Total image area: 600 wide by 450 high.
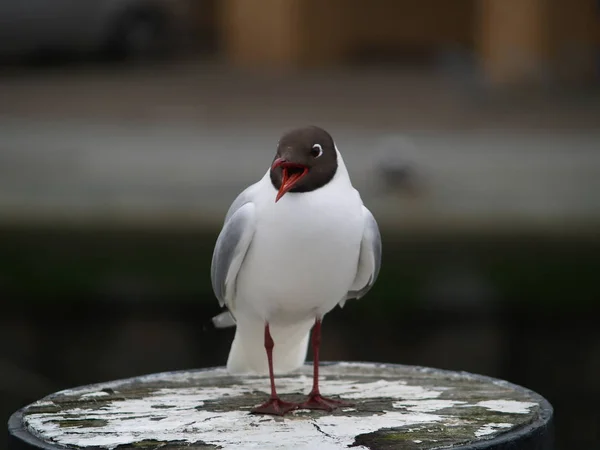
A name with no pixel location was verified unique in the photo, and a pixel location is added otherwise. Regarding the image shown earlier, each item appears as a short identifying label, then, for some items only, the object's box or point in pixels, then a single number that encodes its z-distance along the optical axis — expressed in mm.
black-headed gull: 6129
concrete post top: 5680
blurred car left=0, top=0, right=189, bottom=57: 24406
